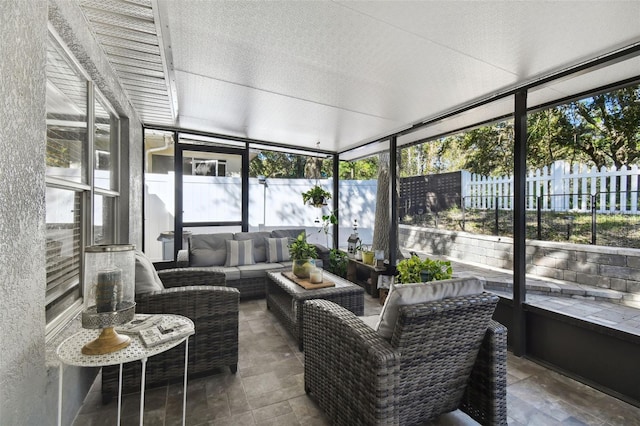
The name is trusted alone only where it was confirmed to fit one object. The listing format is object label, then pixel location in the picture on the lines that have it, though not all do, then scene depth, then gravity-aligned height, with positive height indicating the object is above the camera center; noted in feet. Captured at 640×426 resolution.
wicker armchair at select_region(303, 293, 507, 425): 4.81 -2.71
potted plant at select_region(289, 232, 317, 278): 11.73 -1.69
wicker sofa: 13.99 -2.25
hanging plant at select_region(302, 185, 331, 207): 15.46 +0.93
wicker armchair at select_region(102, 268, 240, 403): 7.01 -3.20
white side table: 4.29 -2.10
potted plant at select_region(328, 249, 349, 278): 17.04 -2.84
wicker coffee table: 9.62 -2.82
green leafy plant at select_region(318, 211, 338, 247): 19.25 -0.89
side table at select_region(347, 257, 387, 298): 14.87 -3.23
